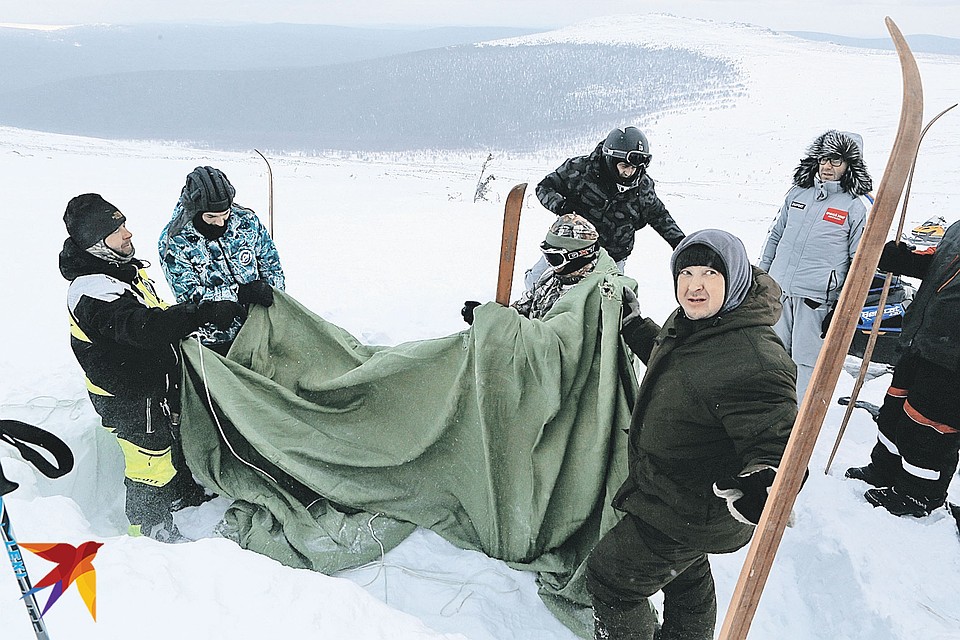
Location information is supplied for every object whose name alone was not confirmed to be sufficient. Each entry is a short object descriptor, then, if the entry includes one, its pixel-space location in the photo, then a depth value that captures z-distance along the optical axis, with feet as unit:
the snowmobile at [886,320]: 13.80
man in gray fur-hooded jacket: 11.32
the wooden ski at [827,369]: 3.50
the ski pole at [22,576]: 4.19
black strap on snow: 4.28
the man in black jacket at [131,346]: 8.34
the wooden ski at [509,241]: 8.86
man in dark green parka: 5.42
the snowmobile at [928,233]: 17.87
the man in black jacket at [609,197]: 12.17
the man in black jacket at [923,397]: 9.14
